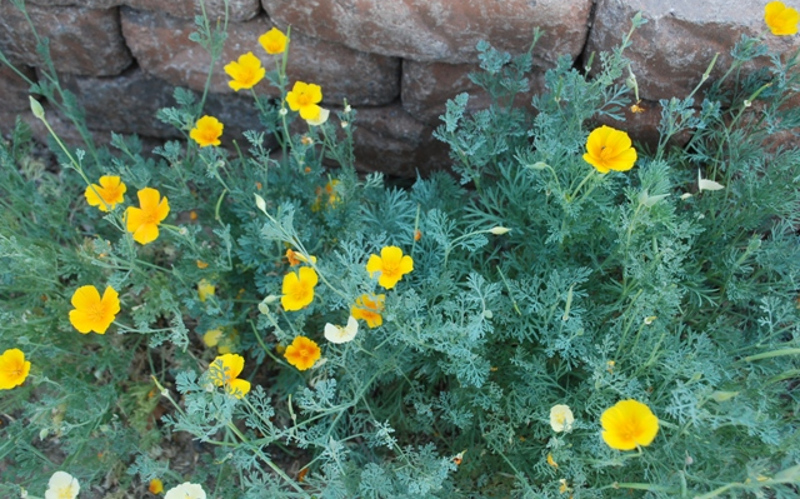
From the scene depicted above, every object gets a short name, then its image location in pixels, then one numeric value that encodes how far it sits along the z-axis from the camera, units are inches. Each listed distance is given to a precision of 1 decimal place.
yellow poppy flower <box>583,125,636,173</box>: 20.3
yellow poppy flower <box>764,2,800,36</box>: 21.3
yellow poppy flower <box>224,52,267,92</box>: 25.6
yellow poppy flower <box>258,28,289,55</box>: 24.9
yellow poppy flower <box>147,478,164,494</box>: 26.1
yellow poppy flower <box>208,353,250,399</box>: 20.6
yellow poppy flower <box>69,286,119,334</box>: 23.5
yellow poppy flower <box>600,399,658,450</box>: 17.3
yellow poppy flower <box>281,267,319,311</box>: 22.7
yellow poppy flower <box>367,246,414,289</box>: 21.4
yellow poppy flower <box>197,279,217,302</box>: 25.8
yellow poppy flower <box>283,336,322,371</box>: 23.5
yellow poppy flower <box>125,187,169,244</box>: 24.6
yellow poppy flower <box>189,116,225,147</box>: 25.9
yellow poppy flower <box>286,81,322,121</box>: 23.8
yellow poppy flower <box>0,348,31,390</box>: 23.1
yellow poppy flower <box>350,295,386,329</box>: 21.7
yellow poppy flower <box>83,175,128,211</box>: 25.5
